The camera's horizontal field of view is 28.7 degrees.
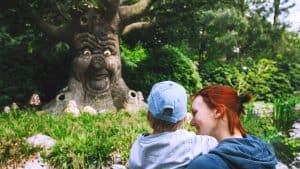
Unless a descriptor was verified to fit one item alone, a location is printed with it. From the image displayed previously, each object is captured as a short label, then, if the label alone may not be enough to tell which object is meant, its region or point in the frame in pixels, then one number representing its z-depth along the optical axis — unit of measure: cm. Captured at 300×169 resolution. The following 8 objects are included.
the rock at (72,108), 889
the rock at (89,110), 908
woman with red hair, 169
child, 209
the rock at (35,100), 928
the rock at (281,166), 619
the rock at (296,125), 846
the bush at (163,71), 1266
